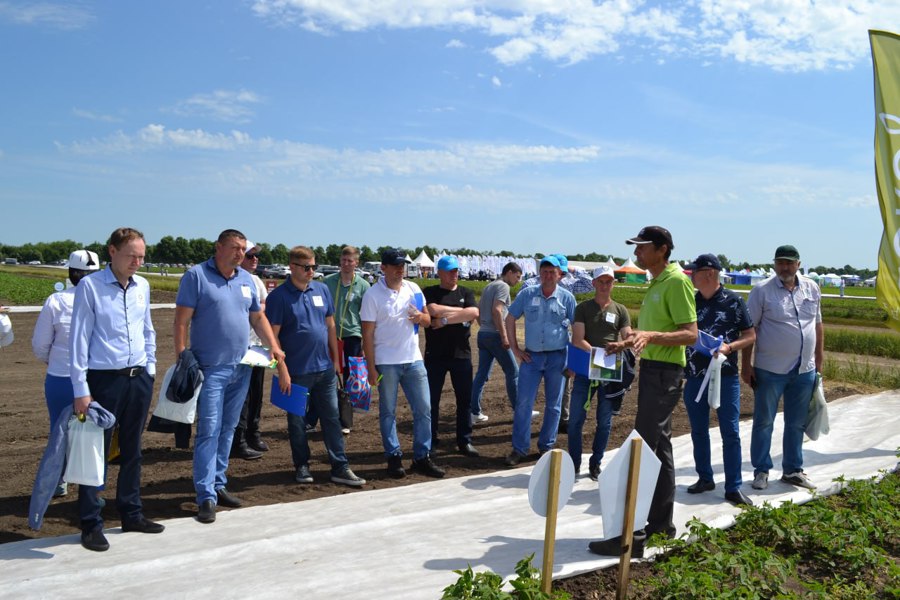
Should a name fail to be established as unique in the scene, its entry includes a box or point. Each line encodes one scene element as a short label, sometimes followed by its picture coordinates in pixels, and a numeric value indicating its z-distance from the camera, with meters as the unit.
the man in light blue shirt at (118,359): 4.67
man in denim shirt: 7.16
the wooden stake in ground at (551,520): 3.75
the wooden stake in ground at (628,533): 4.06
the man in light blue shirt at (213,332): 5.40
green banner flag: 7.99
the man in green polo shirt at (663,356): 4.88
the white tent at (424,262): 73.54
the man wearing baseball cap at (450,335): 7.14
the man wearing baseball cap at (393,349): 6.64
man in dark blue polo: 6.33
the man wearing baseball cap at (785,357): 6.37
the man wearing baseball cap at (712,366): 5.98
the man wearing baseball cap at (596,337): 6.68
